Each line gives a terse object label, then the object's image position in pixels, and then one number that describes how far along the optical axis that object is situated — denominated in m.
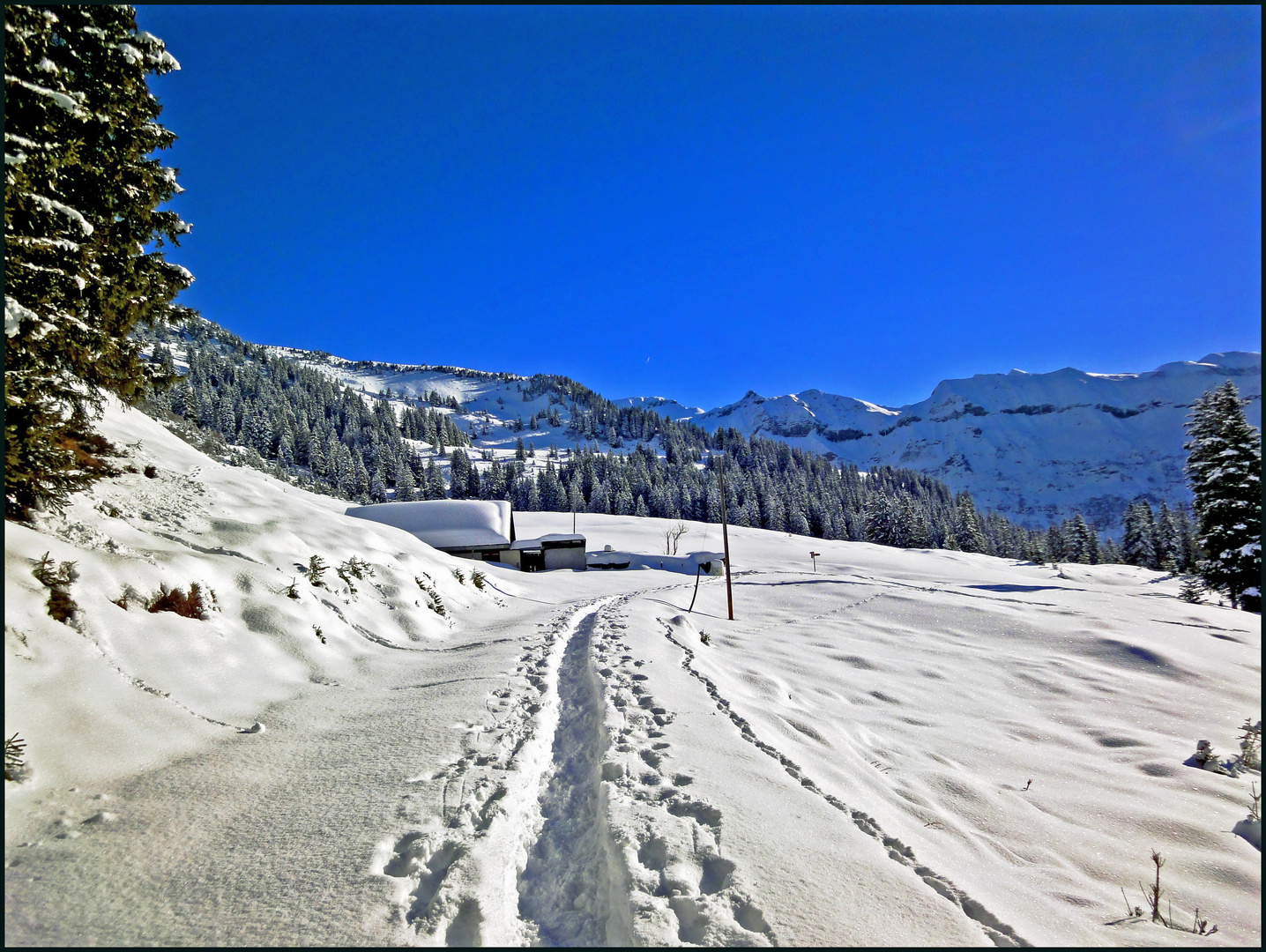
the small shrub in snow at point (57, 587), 4.92
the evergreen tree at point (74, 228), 5.18
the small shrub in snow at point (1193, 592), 23.05
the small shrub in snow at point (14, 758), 3.48
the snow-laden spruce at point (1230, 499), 20.95
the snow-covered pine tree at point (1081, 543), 73.00
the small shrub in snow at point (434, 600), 12.79
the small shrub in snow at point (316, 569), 9.53
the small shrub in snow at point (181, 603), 6.20
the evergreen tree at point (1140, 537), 64.12
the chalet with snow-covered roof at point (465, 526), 39.34
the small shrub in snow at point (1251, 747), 6.52
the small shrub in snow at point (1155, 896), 3.34
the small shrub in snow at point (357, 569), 11.03
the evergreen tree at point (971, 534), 76.38
